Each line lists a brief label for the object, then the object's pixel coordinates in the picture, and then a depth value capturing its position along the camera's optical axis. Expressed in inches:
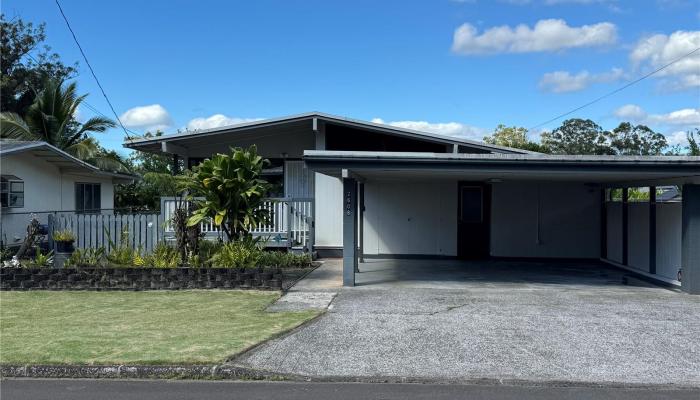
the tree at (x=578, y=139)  2089.1
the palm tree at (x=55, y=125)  994.7
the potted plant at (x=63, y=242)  511.5
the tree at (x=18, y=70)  1300.4
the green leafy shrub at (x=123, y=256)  484.4
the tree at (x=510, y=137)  1979.5
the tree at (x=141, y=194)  1259.8
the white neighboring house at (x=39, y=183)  662.5
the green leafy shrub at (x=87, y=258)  480.7
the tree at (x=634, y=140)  2022.6
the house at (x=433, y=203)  606.2
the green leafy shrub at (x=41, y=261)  478.0
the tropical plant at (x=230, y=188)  481.4
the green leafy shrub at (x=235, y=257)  466.9
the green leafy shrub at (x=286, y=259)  557.9
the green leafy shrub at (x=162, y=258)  472.1
